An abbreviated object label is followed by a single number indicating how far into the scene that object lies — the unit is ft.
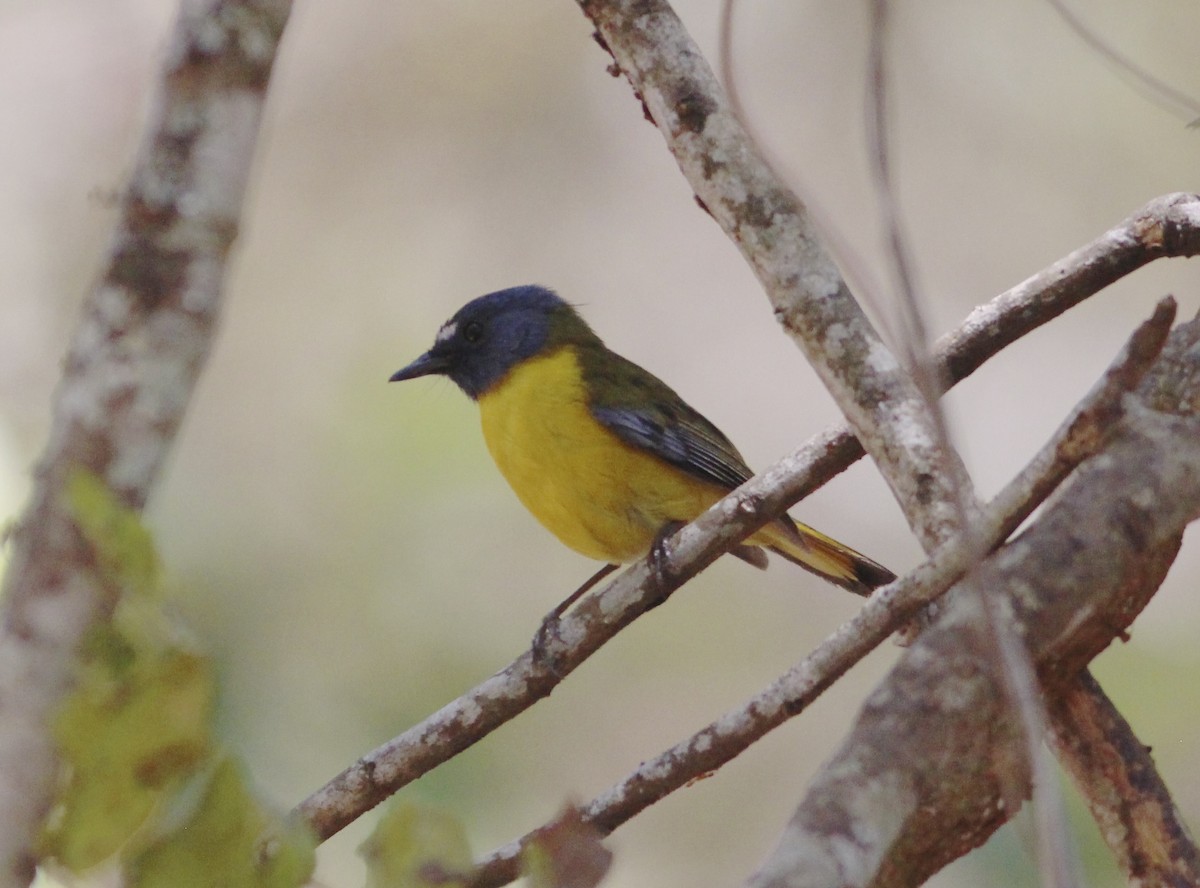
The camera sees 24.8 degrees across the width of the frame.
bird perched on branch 27.61
